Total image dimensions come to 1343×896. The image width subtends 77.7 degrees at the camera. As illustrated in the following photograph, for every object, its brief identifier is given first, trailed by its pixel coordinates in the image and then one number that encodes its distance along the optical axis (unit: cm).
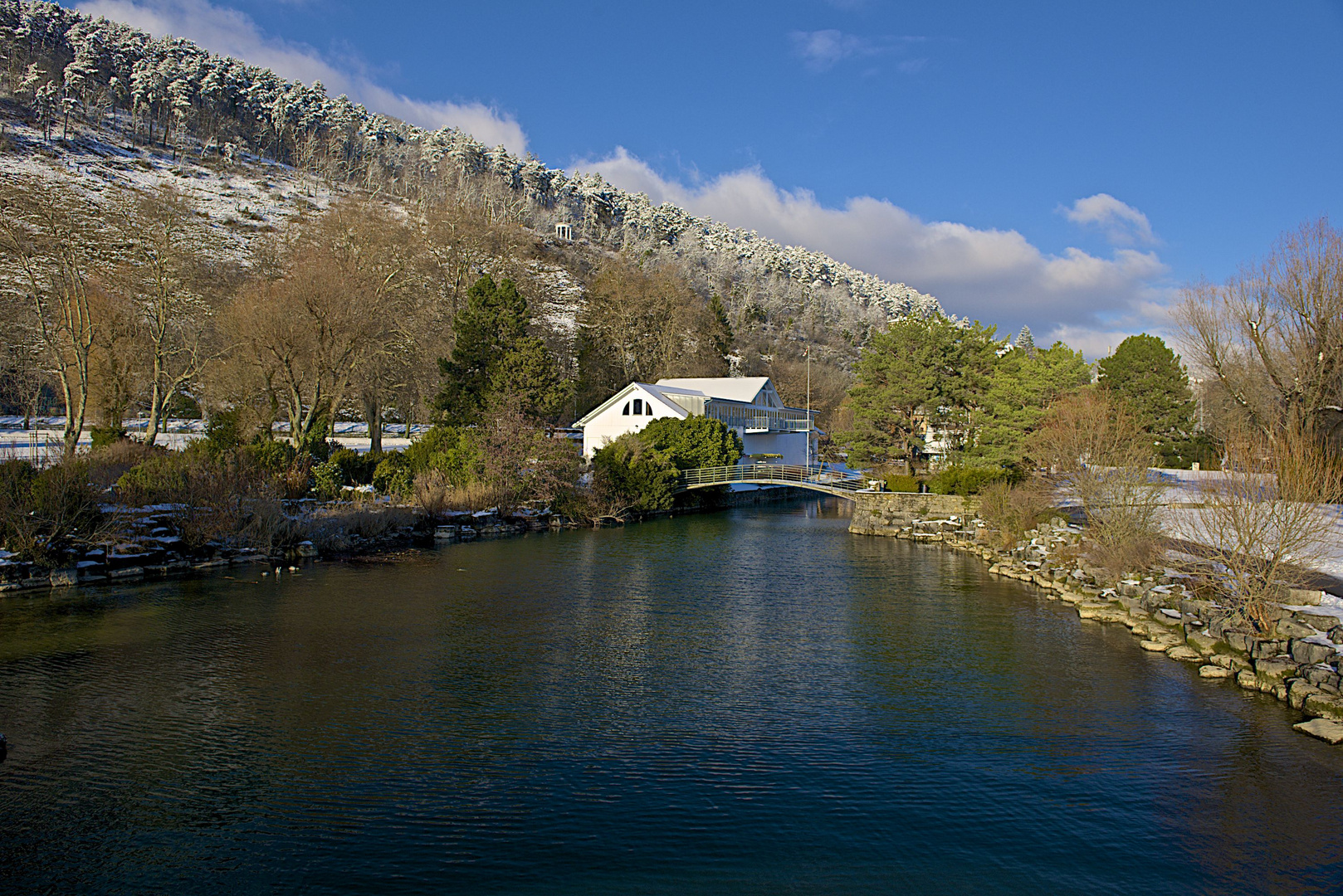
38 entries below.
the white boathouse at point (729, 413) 4991
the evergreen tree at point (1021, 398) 3672
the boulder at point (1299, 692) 1350
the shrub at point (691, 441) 4603
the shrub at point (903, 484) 4047
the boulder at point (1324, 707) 1289
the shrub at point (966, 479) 3669
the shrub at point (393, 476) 3466
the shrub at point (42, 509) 2103
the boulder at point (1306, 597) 1648
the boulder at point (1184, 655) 1631
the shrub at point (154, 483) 2491
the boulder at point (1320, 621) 1514
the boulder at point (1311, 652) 1405
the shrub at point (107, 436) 3200
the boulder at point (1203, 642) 1636
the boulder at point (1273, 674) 1426
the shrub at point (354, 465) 3631
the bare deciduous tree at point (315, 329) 3488
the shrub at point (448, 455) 3606
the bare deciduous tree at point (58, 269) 3056
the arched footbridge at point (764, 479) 4497
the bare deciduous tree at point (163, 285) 3481
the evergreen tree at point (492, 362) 4434
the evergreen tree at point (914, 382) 4416
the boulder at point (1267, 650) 1515
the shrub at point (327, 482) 3306
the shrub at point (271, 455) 3078
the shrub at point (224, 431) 3017
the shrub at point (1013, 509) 3102
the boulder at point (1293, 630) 1517
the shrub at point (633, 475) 4088
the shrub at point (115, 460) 2636
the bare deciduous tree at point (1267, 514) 1459
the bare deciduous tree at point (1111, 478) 2294
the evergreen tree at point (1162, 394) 4528
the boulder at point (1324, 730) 1209
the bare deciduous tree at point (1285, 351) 2914
